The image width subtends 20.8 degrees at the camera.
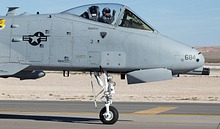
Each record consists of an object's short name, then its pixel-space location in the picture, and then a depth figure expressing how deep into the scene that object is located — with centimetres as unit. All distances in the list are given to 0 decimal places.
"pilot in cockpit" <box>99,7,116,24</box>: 1630
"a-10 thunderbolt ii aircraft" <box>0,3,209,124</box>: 1581
